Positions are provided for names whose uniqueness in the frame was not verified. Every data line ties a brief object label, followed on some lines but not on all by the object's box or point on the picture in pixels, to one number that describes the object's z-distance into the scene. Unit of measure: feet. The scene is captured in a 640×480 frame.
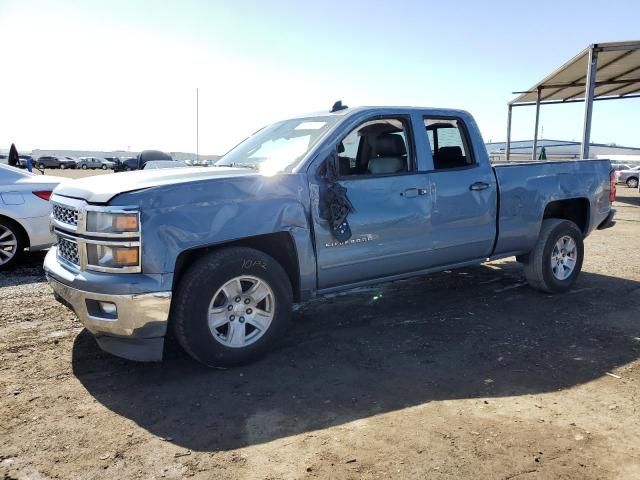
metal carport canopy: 42.96
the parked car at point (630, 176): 87.81
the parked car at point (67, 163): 215.51
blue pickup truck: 11.10
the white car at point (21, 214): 22.15
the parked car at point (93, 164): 221.46
